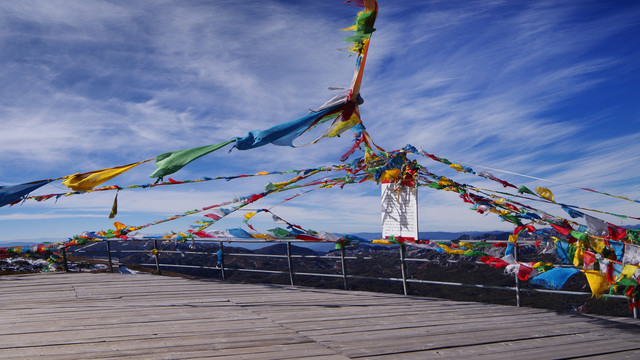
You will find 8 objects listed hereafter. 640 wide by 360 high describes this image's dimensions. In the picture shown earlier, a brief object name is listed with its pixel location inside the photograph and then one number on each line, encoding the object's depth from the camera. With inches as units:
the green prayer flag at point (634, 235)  195.6
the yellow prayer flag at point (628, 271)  167.5
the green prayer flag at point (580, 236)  180.7
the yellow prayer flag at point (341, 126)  221.0
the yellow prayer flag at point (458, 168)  235.0
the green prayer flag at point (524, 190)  210.7
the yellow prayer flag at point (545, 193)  209.3
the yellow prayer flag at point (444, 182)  236.8
